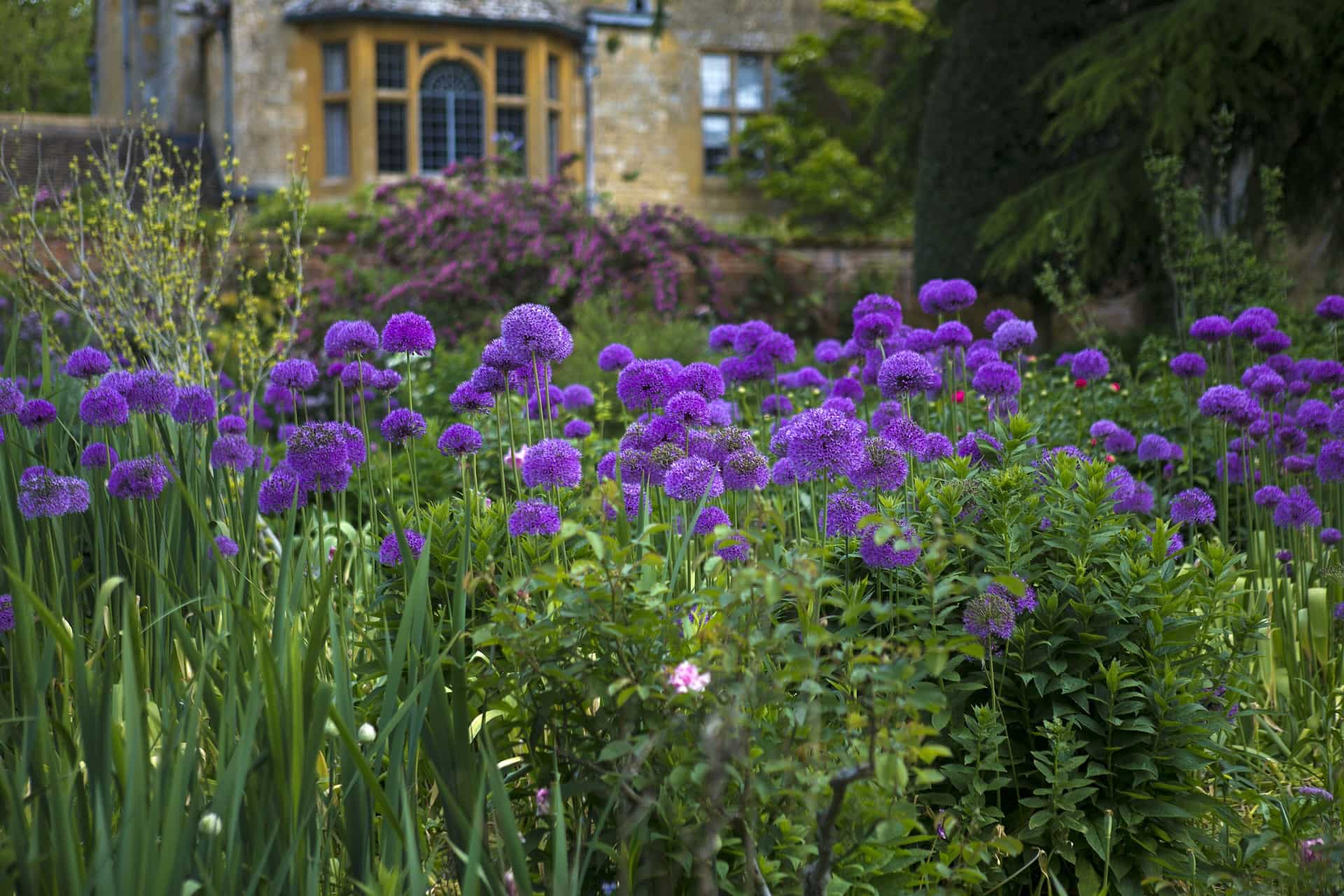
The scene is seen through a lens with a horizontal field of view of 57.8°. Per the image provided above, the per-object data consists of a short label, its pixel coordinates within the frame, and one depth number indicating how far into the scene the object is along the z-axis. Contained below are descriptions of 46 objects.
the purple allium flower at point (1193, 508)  3.01
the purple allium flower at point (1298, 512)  3.24
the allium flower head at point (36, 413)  2.52
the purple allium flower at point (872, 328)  3.29
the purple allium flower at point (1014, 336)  3.47
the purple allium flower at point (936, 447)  2.72
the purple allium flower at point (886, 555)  2.13
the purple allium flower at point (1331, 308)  3.76
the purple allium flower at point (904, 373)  2.62
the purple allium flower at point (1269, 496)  3.31
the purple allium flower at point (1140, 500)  3.19
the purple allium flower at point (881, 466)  2.24
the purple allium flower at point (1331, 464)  3.21
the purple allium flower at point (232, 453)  2.67
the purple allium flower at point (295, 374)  2.74
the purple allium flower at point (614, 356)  3.17
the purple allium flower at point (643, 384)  2.51
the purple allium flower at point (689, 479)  2.17
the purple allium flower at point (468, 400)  2.55
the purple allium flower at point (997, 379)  3.06
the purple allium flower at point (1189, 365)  3.67
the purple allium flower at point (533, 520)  2.20
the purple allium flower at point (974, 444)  2.79
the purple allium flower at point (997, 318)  3.87
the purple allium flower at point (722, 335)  3.65
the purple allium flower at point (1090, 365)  3.62
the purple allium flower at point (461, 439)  2.50
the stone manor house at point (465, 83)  16.61
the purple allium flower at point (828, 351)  3.99
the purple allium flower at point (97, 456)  2.52
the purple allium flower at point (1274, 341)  3.64
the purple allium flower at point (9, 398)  2.50
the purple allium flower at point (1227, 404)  3.24
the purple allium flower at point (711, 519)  2.33
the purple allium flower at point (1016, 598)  2.11
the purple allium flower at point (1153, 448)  3.51
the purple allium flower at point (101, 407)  2.43
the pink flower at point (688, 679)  1.72
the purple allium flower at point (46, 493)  2.22
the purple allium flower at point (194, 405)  2.63
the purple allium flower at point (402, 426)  2.53
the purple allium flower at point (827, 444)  2.19
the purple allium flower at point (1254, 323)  3.64
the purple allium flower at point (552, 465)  2.31
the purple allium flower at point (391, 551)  2.34
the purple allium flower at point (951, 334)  3.36
